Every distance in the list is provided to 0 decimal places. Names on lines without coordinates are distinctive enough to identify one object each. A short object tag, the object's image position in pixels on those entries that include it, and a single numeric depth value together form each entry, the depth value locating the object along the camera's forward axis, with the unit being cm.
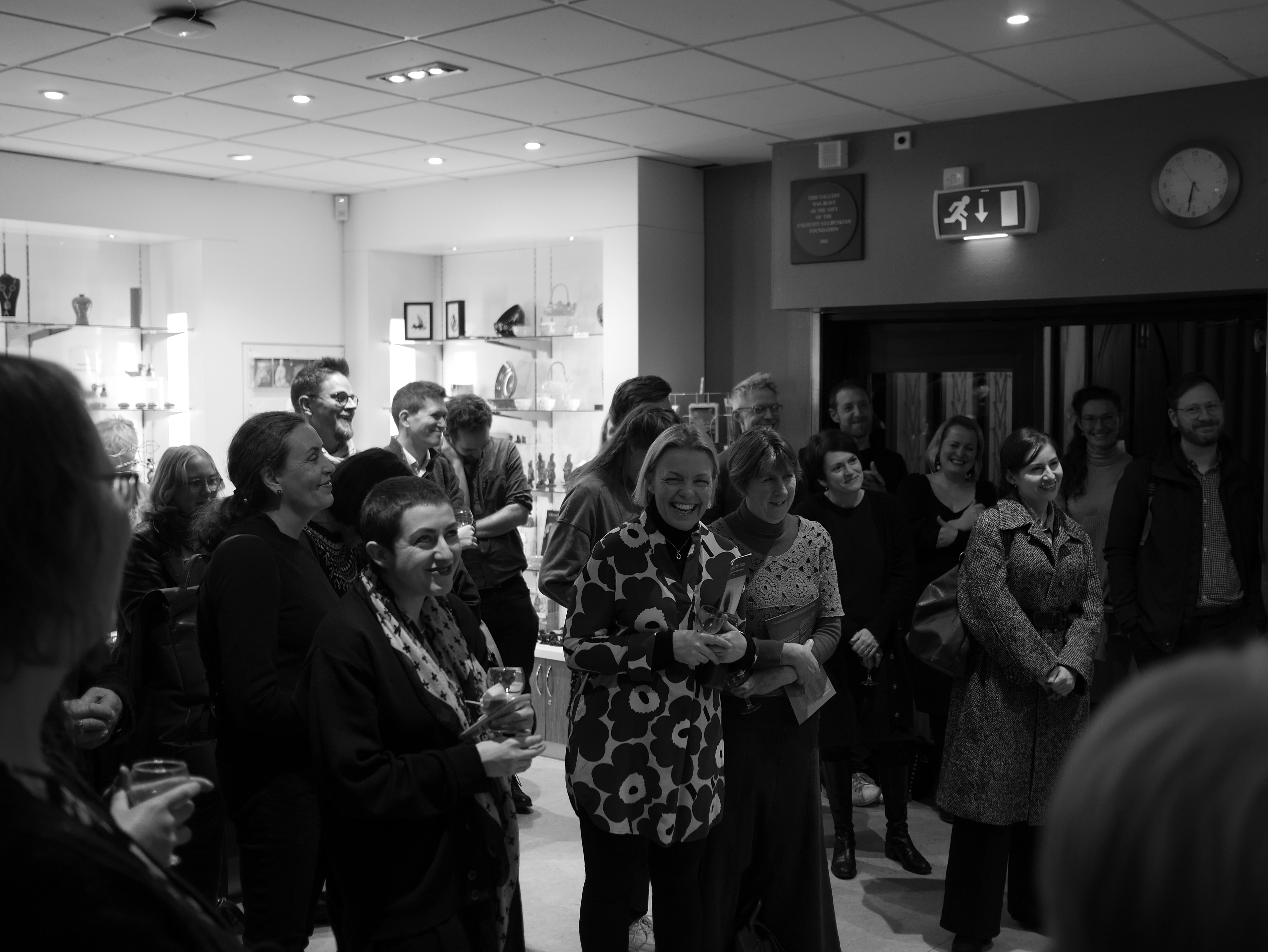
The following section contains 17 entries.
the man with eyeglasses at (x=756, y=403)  630
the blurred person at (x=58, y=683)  90
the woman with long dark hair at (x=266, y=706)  265
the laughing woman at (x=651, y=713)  292
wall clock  514
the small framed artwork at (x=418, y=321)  862
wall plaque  628
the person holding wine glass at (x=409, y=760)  219
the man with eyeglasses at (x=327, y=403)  452
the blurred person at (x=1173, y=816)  58
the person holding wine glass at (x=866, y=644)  446
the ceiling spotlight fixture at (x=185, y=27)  425
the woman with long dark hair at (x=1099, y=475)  523
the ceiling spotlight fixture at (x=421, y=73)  495
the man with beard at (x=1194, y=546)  461
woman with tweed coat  374
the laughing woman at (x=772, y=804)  329
